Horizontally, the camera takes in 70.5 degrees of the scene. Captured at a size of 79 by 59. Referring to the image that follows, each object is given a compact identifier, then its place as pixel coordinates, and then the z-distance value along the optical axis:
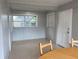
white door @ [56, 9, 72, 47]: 2.60
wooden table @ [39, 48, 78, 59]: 0.92
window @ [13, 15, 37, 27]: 3.98
